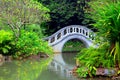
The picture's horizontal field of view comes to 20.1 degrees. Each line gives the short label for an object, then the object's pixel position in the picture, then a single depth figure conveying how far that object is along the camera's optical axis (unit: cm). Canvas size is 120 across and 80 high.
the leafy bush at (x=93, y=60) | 1100
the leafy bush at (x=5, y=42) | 2064
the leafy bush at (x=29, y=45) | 2198
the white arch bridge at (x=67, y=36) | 2884
